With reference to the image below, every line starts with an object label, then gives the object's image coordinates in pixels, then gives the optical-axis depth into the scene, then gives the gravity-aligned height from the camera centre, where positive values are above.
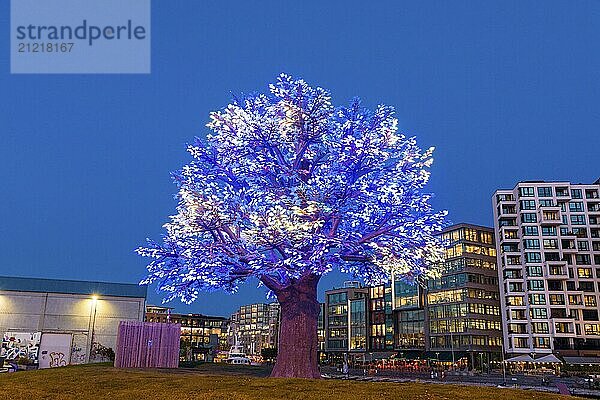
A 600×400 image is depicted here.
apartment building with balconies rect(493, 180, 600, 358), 105.50 +14.42
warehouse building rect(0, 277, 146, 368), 58.62 +2.37
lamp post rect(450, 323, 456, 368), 114.64 -1.00
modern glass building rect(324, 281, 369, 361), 147.38 +4.63
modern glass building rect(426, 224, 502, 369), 115.38 +7.67
